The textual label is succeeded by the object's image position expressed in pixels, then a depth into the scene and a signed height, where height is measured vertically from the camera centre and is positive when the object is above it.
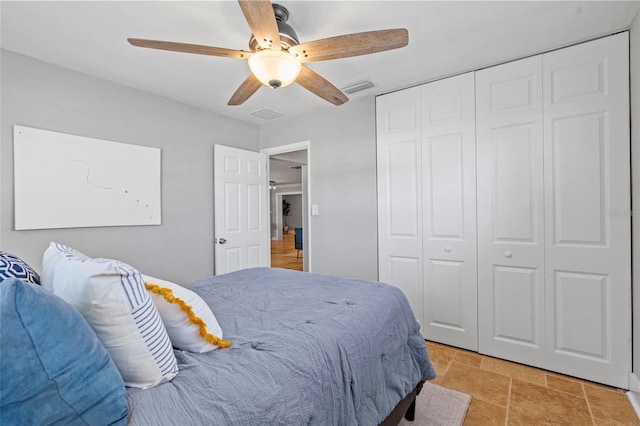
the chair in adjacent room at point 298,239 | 8.39 -0.78
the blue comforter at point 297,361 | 0.83 -0.51
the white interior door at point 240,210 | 3.62 +0.02
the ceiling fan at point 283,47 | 1.48 +0.88
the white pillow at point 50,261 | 1.06 -0.18
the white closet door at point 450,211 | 2.69 -0.01
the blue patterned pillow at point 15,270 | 1.02 -0.20
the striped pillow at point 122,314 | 0.80 -0.28
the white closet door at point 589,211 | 2.10 -0.01
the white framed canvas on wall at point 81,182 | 2.34 +0.28
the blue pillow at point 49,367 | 0.56 -0.31
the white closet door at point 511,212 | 2.40 -0.02
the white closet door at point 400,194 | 2.97 +0.17
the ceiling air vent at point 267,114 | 3.66 +1.22
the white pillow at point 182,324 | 1.04 -0.39
